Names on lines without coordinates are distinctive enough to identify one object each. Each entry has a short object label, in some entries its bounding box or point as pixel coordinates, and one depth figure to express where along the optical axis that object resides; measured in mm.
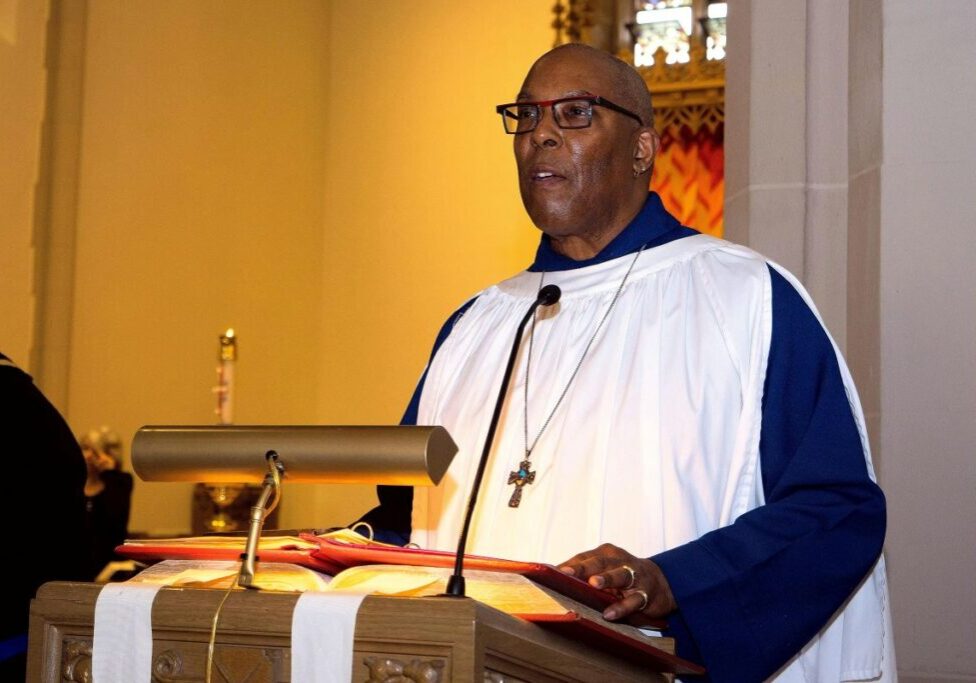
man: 3665
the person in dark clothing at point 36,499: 4405
